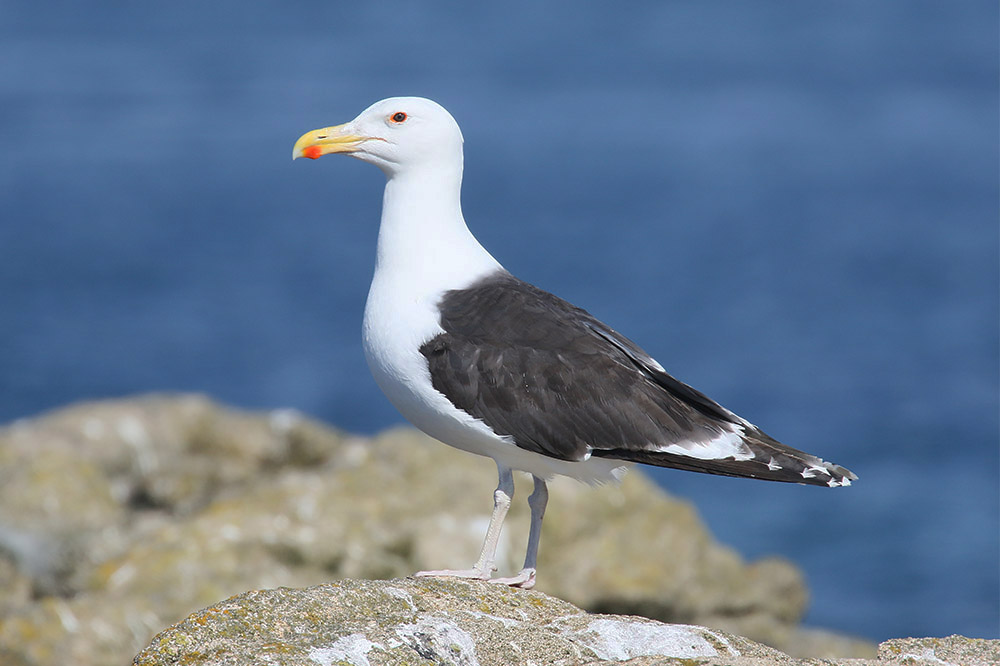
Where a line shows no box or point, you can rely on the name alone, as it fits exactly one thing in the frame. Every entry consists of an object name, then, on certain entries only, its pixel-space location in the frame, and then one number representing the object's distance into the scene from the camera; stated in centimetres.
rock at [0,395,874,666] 1903
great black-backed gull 1361
